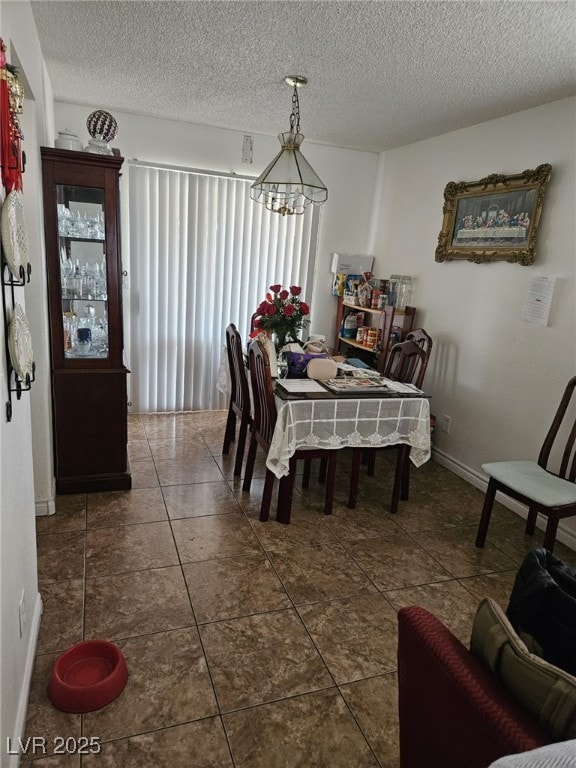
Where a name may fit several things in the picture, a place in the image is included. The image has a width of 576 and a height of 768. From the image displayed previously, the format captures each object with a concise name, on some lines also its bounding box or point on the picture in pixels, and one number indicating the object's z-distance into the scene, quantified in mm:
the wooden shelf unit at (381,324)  4009
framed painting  3023
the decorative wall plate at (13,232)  1318
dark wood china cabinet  2701
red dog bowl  1620
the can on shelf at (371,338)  4312
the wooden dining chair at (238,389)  3221
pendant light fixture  2779
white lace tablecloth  2664
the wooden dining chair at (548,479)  2404
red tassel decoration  1262
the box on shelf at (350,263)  4711
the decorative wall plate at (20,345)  1351
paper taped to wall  2922
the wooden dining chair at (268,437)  2725
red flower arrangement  3268
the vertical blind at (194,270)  4191
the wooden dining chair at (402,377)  3066
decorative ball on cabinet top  2895
